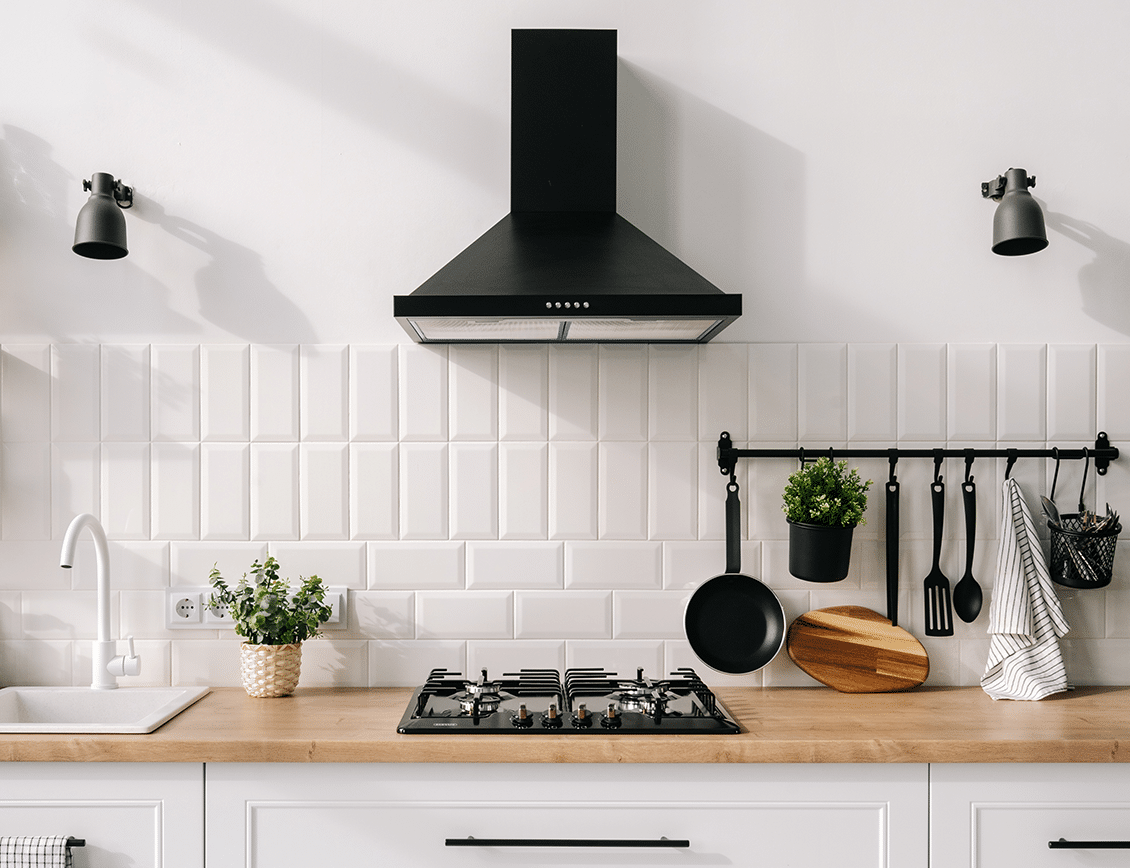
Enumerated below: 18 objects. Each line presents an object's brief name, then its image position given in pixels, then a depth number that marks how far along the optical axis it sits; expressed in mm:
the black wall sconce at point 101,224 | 1878
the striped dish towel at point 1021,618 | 1902
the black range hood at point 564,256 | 1590
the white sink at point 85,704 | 1904
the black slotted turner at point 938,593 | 2012
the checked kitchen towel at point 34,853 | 1493
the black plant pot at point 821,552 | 1905
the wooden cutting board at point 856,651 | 1963
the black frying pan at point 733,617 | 2016
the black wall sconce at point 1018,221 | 1894
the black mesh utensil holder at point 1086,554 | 1917
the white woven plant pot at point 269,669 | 1843
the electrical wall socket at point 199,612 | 2000
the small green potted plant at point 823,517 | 1903
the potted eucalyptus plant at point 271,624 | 1842
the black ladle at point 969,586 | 2012
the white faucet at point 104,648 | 1874
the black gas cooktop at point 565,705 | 1586
